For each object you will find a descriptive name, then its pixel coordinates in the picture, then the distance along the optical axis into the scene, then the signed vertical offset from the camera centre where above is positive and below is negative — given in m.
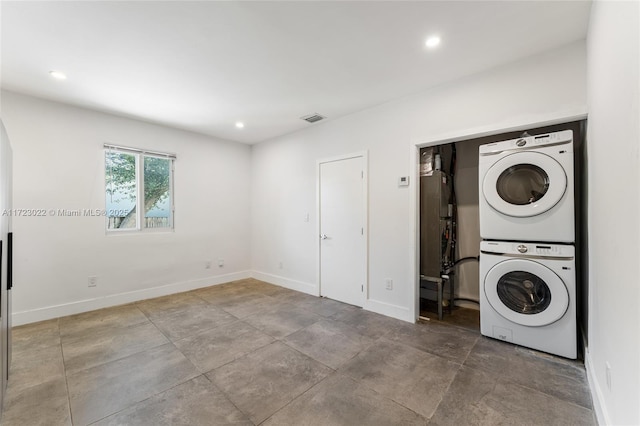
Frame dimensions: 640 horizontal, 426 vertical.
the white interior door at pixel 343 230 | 3.52 -0.22
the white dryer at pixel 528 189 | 2.18 +0.23
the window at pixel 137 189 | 3.66 +0.37
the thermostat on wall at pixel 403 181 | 3.06 +0.40
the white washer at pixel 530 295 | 2.16 -0.72
